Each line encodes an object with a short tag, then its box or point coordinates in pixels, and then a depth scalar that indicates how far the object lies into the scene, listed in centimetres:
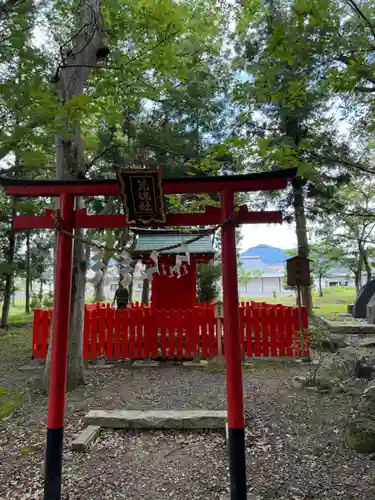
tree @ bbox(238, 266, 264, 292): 3304
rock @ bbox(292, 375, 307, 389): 596
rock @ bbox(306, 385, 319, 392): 576
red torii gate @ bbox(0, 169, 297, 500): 316
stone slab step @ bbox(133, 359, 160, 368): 757
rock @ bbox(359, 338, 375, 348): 937
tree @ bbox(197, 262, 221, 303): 1498
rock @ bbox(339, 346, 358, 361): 722
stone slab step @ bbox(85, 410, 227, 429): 437
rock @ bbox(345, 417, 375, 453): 366
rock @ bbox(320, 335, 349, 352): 873
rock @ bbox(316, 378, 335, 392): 572
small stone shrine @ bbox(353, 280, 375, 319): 1540
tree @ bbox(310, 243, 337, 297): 2158
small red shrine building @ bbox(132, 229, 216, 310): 972
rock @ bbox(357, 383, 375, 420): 426
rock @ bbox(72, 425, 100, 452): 387
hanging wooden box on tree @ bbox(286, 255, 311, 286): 841
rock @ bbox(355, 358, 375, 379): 612
